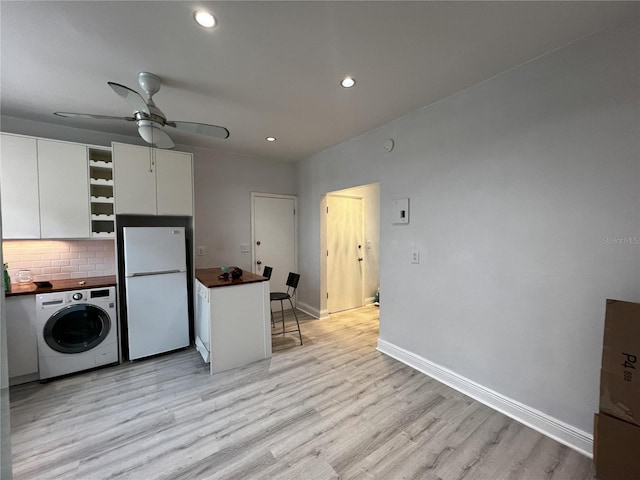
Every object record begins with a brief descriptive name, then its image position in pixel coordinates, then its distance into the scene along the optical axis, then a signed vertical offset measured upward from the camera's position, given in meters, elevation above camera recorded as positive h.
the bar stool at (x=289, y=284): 3.45 -0.74
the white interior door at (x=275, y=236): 4.33 -0.11
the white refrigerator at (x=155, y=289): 2.84 -0.65
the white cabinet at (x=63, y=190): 2.64 +0.40
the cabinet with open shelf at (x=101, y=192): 2.90 +0.43
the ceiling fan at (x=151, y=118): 1.84 +0.82
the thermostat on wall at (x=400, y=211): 2.80 +0.19
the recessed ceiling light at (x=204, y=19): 1.48 +1.18
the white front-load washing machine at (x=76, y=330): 2.53 -0.99
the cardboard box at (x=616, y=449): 1.39 -1.17
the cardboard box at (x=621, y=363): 1.42 -0.72
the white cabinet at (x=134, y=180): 2.84 +0.54
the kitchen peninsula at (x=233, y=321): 2.70 -0.96
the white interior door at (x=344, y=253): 4.38 -0.40
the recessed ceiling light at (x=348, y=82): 2.12 +1.18
